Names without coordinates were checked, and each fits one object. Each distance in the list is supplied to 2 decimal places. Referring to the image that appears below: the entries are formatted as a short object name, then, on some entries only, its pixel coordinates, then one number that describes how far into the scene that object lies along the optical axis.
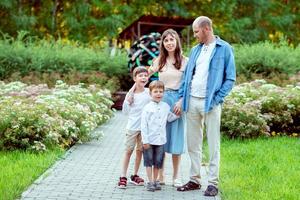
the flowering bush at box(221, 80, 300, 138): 14.05
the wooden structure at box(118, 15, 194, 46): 29.16
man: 8.41
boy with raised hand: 9.02
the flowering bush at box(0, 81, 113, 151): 11.86
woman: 8.93
